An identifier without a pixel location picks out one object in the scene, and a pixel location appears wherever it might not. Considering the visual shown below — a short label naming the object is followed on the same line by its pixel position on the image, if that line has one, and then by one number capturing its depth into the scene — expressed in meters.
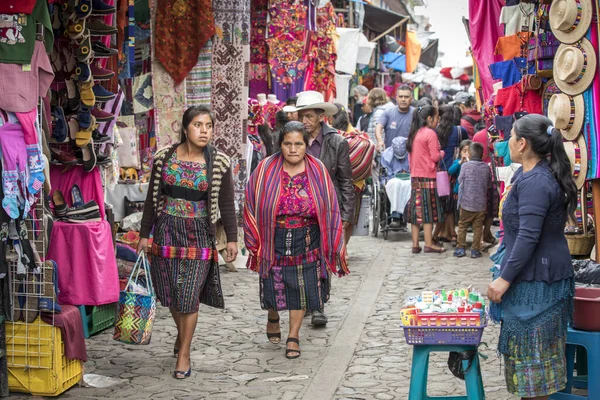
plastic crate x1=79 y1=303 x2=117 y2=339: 7.34
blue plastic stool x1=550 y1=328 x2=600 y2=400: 5.10
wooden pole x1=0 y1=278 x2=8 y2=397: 5.84
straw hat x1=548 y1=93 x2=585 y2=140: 6.87
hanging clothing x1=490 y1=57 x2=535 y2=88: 8.99
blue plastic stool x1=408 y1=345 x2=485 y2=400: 4.94
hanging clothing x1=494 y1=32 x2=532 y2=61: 9.36
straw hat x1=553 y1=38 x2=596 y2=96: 6.71
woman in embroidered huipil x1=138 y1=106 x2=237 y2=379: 6.41
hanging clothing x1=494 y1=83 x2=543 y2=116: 8.55
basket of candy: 4.83
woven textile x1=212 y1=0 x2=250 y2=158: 10.61
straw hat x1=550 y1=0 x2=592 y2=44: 6.69
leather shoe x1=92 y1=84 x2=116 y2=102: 6.84
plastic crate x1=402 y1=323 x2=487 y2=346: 4.84
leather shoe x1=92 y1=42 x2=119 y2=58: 6.83
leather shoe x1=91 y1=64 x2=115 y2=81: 6.74
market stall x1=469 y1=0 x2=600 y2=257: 6.76
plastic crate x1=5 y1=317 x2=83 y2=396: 5.89
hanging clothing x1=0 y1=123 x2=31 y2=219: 5.48
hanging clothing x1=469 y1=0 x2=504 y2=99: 10.71
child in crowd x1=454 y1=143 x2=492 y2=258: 11.77
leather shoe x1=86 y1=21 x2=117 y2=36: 6.67
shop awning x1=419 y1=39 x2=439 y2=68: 36.16
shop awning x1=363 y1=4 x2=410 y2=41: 25.45
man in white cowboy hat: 7.86
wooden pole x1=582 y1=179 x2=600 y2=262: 7.12
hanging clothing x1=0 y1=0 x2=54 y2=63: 5.52
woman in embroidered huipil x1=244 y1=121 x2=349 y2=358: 6.89
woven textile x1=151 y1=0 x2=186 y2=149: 10.30
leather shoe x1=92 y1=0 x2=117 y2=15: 6.65
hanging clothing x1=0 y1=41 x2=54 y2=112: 5.49
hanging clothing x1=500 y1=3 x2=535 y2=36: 9.76
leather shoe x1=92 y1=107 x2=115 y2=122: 6.82
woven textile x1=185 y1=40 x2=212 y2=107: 10.54
